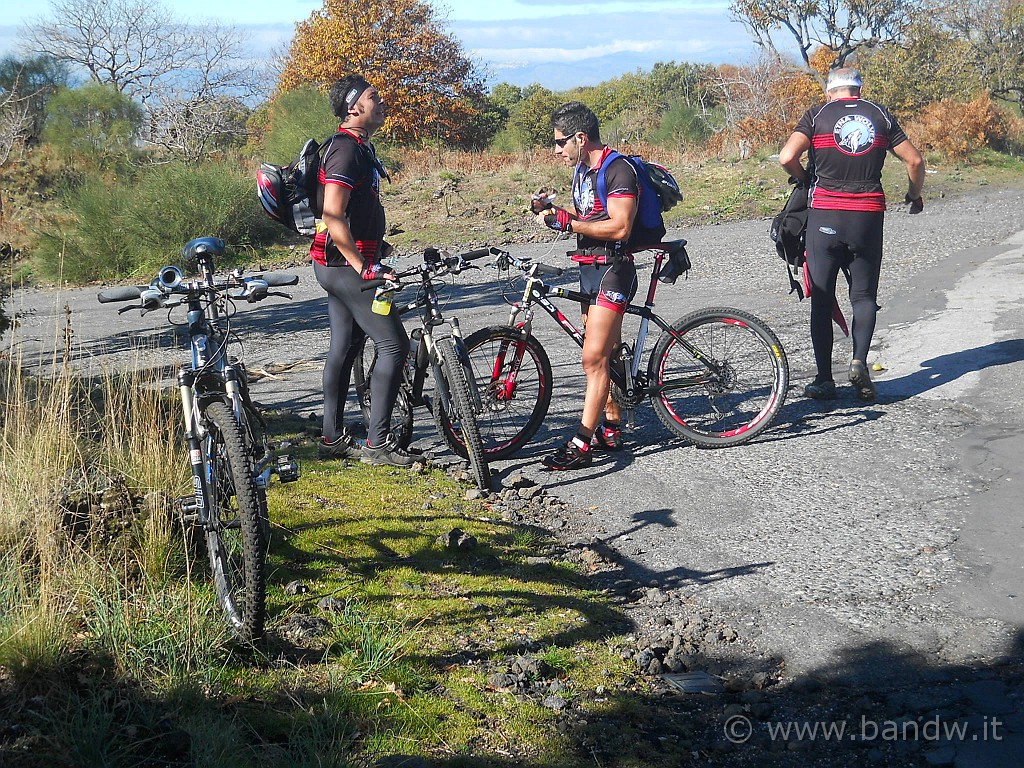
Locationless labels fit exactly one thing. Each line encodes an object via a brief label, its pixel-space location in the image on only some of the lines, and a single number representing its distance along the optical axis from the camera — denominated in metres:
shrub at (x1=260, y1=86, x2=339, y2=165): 23.33
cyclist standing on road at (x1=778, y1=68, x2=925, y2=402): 7.06
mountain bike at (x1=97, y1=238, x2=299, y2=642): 3.80
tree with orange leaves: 38.56
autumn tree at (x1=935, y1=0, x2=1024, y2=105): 37.91
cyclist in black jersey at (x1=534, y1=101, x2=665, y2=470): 6.13
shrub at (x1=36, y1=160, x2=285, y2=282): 18.97
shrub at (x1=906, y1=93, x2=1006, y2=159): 24.70
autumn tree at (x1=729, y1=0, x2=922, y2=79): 43.81
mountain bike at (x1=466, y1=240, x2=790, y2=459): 6.59
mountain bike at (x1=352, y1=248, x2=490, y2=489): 6.10
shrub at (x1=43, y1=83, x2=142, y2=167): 29.30
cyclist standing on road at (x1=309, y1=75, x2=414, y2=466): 5.96
